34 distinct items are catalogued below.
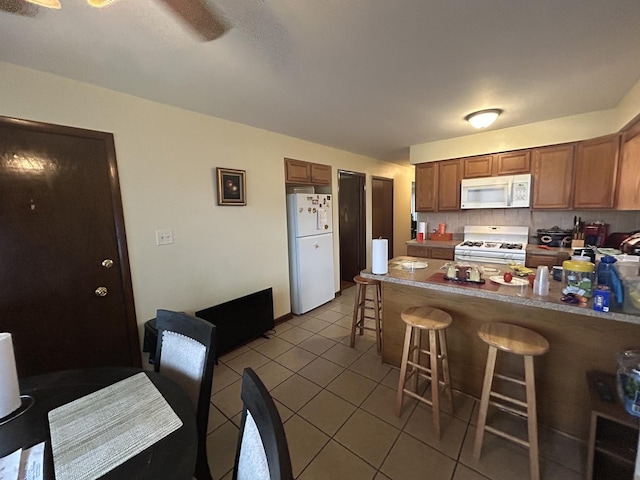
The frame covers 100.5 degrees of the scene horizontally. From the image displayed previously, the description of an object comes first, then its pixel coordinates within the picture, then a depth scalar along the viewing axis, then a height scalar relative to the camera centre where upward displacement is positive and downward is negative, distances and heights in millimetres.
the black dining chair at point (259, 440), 606 -570
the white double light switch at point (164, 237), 2250 -174
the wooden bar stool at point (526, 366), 1362 -848
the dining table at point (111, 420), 750 -702
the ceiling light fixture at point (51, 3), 863 +717
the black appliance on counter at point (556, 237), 3154 -371
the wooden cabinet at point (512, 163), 3268 +554
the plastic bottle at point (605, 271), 1477 -372
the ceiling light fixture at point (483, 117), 2605 +905
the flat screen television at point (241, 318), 2578 -1077
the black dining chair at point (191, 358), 1157 -665
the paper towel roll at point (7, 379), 918 -566
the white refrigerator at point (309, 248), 3371 -476
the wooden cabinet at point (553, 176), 3064 +355
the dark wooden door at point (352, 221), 4602 -173
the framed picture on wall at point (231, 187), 2605 +281
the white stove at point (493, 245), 3172 -485
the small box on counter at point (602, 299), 1332 -475
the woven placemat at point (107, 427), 768 -700
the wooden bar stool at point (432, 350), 1634 -943
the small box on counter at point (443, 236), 4035 -413
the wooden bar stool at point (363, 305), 2555 -943
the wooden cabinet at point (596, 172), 2781 +350
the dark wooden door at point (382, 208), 4945 +47
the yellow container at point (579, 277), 1483 -422
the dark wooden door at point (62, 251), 1641 -219
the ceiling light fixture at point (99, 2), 865 +708
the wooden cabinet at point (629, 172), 2334 +300
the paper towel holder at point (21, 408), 940 -698
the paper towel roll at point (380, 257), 2080 -362
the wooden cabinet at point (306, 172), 3320 +532
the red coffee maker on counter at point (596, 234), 2957 -325
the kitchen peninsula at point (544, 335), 1496 -788
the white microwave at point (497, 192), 3257 +200
